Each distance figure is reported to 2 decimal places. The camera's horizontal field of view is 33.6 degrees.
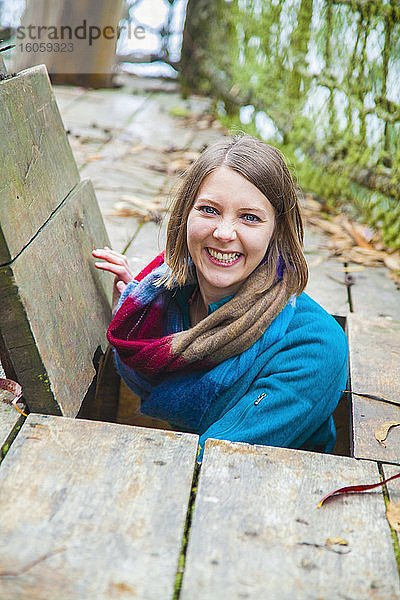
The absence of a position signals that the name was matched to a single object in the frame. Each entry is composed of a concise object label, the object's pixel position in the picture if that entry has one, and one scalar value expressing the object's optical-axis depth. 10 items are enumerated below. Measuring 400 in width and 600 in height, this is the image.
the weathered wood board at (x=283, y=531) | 1.27
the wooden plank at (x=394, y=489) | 1.41
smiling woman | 2.03
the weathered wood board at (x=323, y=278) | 3.20
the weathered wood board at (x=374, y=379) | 1.83
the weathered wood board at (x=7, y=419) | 1.61
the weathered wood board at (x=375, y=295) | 3.15
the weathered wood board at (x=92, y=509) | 1.23
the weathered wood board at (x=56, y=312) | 1.71
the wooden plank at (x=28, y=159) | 1.72
